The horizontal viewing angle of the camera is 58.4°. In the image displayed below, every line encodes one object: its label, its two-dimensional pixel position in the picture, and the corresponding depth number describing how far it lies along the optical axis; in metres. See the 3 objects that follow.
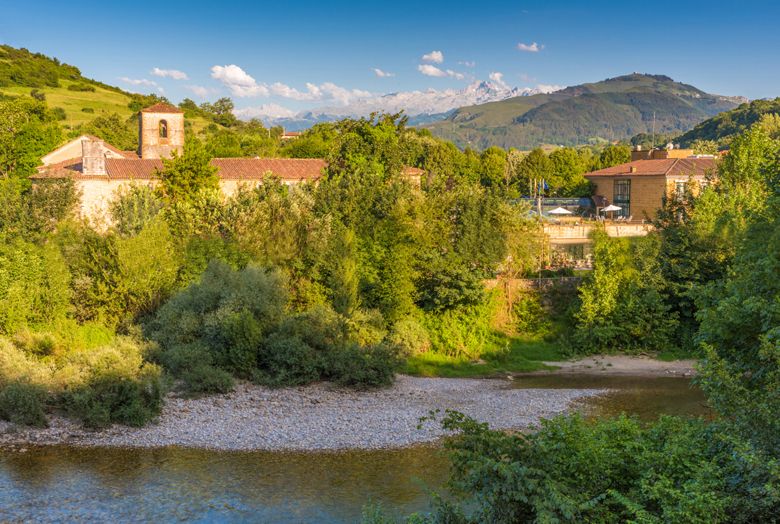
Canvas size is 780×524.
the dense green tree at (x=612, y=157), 94.06
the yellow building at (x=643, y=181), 63.56
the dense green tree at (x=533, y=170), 88.56
